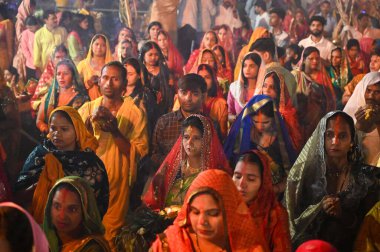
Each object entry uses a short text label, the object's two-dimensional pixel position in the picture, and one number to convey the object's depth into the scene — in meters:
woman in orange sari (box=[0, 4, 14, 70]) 8.23
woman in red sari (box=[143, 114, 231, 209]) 6.63
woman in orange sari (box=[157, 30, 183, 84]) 8.35
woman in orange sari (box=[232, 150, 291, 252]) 5.92
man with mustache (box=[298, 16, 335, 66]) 8.52
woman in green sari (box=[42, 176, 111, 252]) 5.92
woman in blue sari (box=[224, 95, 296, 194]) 7.14
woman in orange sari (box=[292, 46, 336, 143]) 7.96
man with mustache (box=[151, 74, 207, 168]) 7.49
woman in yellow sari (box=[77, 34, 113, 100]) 8.02
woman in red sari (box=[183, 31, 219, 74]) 8.34
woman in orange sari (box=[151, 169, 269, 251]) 5.49
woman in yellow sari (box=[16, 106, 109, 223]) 6.75
